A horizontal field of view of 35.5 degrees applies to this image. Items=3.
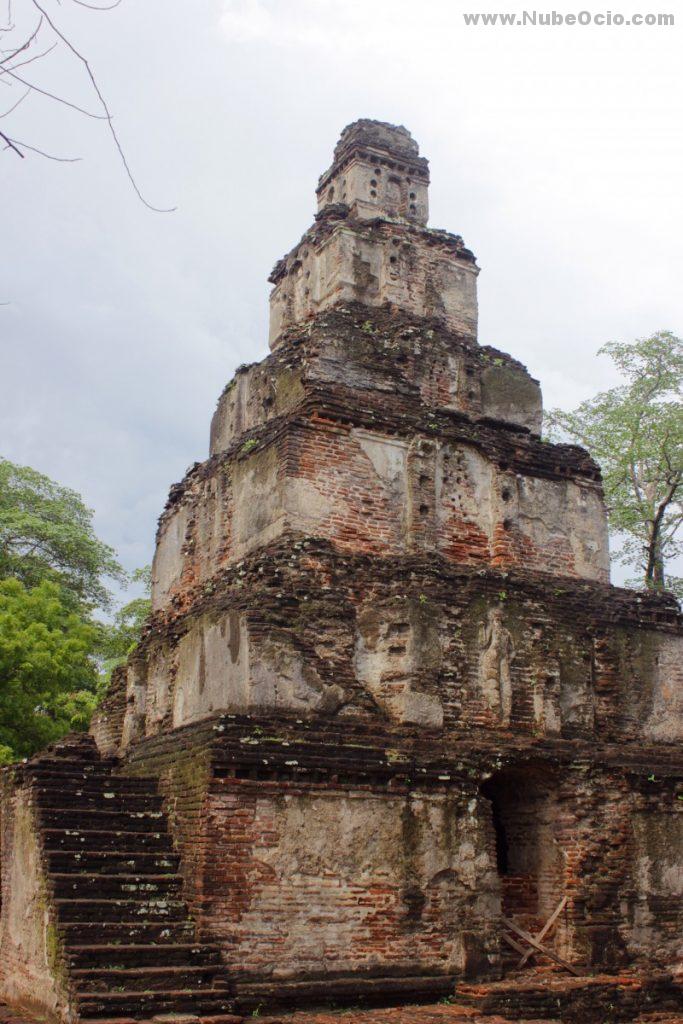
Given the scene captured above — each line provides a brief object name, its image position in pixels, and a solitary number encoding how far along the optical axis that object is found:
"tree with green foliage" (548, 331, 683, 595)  23.45
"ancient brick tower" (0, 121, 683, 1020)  10.50
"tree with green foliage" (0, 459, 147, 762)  19.34
